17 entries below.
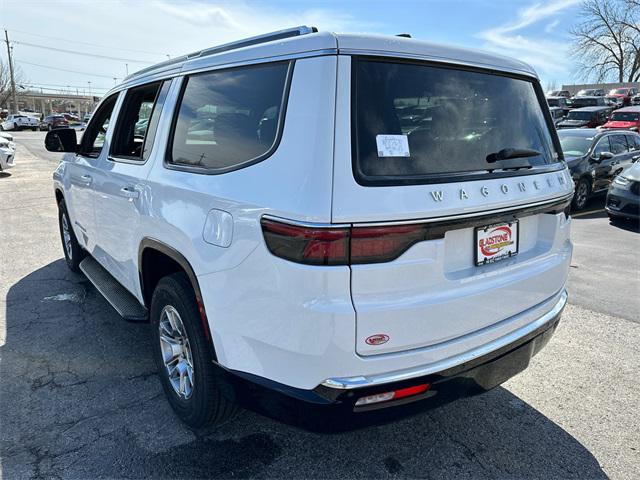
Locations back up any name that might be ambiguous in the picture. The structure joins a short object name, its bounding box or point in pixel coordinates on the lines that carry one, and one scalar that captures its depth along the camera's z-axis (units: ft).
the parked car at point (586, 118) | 75.61
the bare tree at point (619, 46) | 164.14
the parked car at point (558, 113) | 93.04
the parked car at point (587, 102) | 106.42
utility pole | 212.37
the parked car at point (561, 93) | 153.72
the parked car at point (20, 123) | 150.30
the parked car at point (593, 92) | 146.62
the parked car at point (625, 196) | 27.50
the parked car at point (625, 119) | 68.03
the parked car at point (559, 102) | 115.27
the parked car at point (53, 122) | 153.07
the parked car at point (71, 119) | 180.55
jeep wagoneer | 5.90
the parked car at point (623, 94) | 116.37
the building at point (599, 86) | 163.87
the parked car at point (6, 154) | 46.16
